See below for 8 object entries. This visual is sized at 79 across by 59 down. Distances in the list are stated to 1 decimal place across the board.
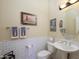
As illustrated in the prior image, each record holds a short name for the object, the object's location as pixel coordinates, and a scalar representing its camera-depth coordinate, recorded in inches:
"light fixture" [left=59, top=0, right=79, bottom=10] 47.2
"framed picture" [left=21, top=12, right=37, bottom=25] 58.9
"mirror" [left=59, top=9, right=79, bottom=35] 45.0
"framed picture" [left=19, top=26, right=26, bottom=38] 56.9
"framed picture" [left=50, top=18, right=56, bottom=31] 63.7
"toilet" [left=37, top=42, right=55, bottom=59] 54.7
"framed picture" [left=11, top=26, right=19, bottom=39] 53.9
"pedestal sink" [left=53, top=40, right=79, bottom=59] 40.5
